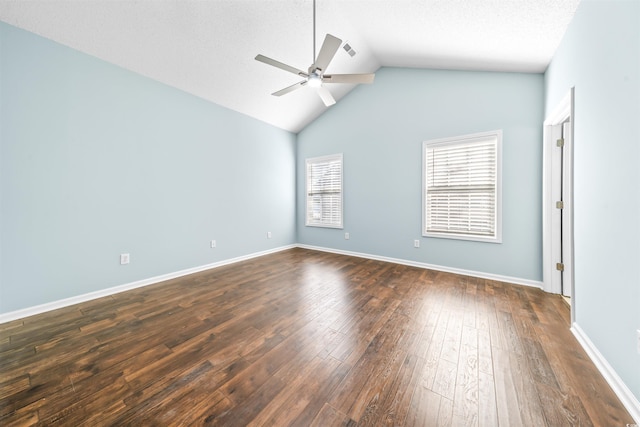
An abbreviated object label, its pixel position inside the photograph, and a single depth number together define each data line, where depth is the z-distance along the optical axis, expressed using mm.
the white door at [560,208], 2621
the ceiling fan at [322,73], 2082
